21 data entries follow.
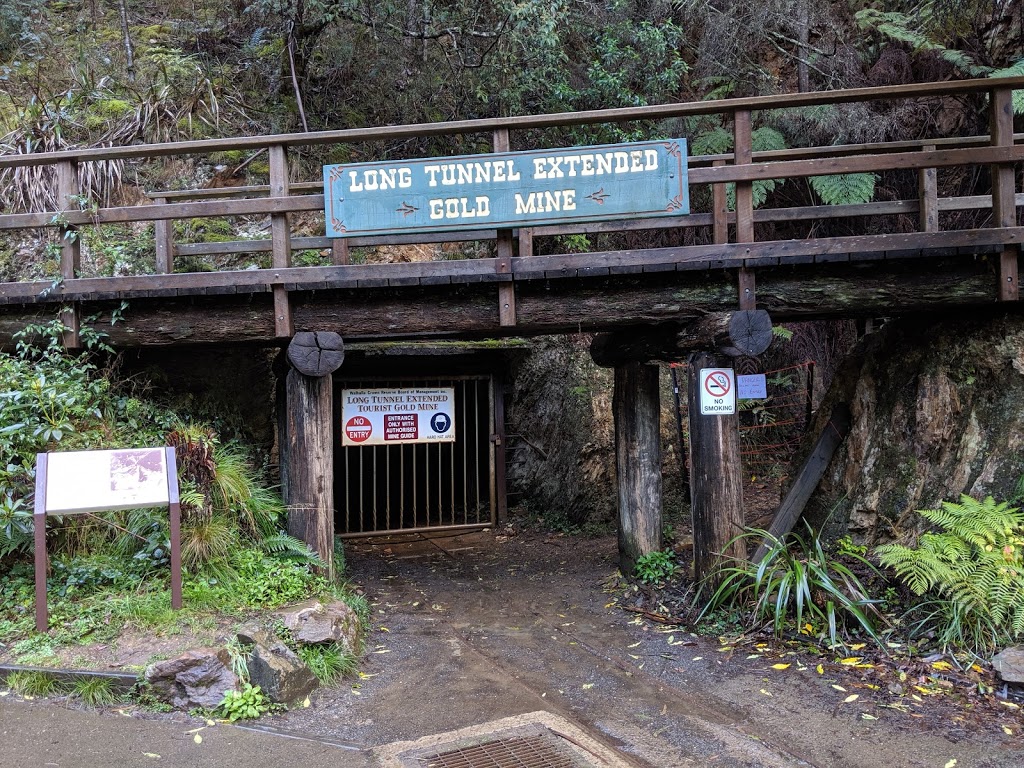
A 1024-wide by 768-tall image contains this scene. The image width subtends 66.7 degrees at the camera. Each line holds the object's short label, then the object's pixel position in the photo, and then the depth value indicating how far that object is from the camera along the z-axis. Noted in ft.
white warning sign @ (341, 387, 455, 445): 32.83
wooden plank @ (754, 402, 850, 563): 22.17
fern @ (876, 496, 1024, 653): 15.57
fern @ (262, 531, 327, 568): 18.88
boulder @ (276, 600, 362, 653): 16.08
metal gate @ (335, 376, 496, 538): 34.40
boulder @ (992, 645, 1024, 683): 14.30
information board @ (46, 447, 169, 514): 15.03
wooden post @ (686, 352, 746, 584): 19.47
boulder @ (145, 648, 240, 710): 13.84
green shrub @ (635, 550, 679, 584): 22.47
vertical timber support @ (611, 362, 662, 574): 23.61
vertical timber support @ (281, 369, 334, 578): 19.95
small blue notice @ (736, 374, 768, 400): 21.90
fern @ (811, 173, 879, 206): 29.40
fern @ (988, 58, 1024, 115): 26.33
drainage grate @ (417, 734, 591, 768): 12.18
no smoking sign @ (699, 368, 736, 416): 19.54
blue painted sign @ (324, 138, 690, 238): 18.76
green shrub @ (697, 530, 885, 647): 17.24
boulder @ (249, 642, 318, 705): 14.19
